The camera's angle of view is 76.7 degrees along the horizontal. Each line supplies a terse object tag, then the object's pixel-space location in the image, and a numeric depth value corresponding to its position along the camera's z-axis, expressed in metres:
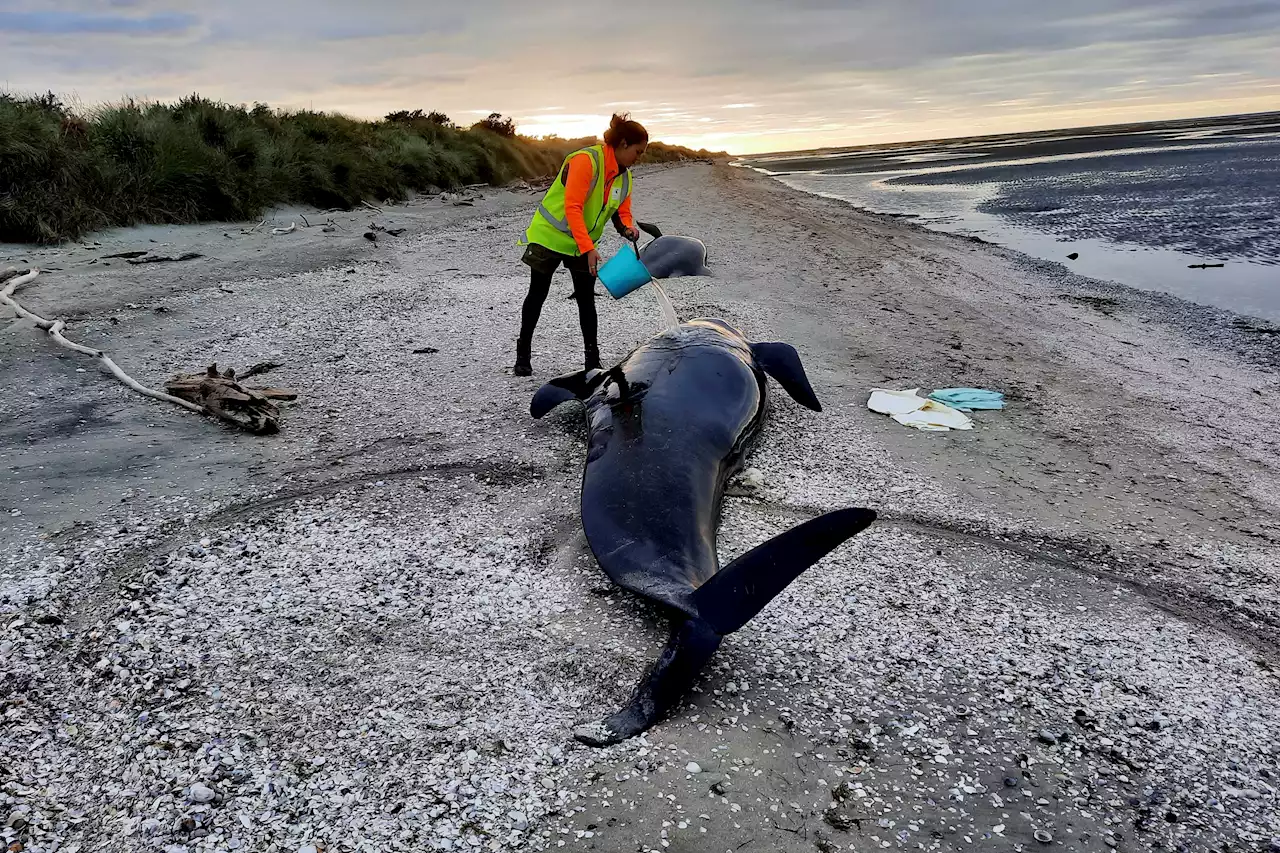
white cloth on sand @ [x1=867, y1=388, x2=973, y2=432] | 5.88
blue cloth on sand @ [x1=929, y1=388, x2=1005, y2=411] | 6.31
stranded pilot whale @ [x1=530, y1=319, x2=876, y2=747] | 2.91
